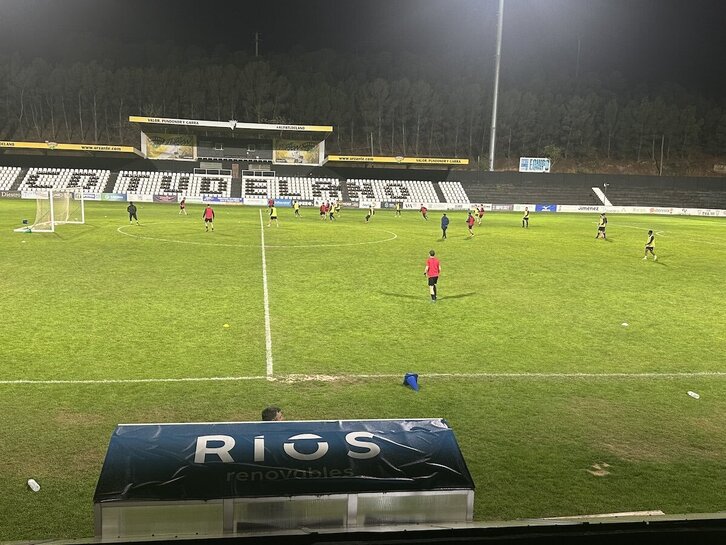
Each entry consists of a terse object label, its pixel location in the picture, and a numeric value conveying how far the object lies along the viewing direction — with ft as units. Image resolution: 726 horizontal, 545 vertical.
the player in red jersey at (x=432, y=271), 58.75
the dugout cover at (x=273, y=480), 11.46
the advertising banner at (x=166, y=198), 221.87
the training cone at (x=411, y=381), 35.39
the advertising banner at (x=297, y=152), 256.11
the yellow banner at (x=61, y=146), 230.50
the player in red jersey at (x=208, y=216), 116.98
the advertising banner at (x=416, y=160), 250.98
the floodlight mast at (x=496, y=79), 207.51
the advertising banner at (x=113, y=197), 220.84
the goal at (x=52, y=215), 111.59
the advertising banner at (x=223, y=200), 224.53
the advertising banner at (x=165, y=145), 249.14
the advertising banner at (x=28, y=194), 213.25
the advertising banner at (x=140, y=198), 222.69
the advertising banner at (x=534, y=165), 263.08
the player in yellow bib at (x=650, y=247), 93.40
